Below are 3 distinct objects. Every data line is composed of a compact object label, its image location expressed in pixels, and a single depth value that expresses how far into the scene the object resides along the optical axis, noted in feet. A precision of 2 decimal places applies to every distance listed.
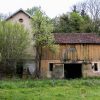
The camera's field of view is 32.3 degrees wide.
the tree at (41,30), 67.25
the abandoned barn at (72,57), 70.72
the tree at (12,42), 66.00
